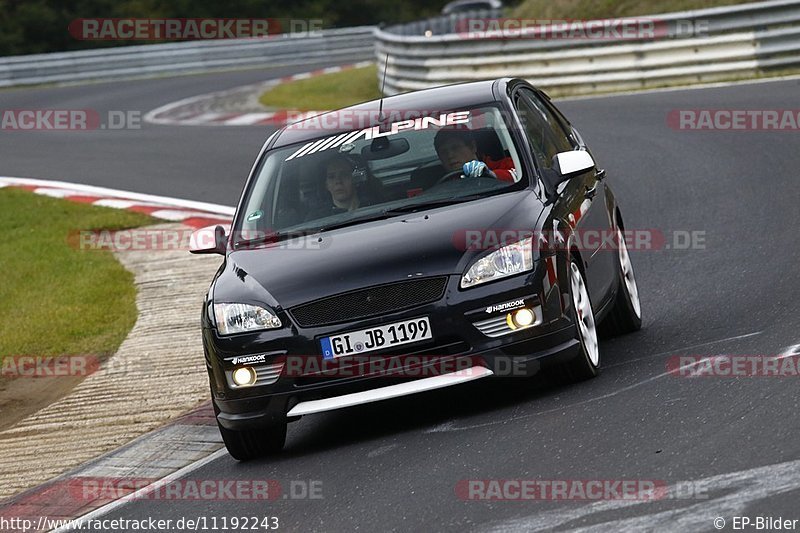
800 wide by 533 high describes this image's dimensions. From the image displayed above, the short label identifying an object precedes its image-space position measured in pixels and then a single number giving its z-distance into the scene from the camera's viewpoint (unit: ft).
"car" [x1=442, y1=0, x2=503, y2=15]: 320.50
